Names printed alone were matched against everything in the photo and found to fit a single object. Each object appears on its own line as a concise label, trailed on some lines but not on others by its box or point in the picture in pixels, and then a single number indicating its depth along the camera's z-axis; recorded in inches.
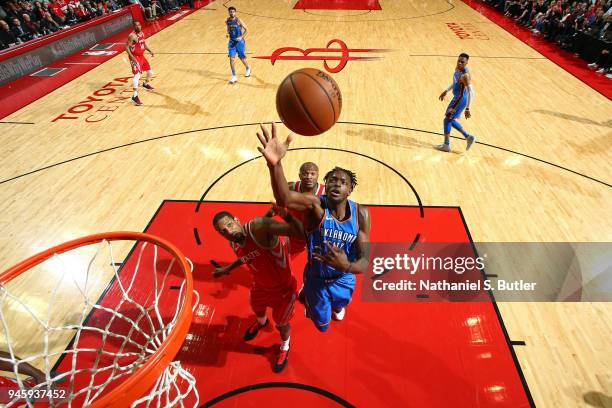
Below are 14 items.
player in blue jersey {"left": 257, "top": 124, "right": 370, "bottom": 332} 81.8
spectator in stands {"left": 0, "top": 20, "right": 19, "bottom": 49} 383.6
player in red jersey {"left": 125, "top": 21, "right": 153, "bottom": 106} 294.7
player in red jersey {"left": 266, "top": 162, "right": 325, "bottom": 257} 129.6
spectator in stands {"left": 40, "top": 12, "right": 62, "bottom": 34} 447.3
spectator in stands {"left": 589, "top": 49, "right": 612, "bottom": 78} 358.0
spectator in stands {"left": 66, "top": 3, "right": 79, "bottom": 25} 491.8
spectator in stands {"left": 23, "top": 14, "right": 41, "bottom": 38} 419.6
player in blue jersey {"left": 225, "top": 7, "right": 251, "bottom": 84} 315.6
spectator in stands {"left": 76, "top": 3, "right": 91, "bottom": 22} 504.7
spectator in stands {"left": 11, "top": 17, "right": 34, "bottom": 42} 407.8
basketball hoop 88.5
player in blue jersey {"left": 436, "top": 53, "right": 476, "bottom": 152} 209.0
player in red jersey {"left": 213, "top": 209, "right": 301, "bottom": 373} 100.0
